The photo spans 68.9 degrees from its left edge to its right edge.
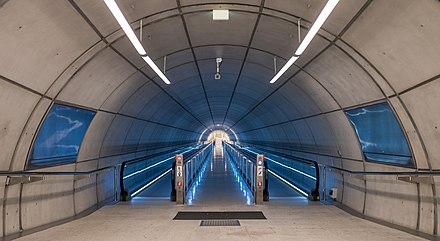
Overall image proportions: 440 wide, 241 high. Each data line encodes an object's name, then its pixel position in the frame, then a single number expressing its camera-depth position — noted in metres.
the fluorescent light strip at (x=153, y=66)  5.27
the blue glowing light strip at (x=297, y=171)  10.26
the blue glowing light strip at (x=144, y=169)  10.51
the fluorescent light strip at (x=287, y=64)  5.32
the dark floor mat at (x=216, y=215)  6.28
